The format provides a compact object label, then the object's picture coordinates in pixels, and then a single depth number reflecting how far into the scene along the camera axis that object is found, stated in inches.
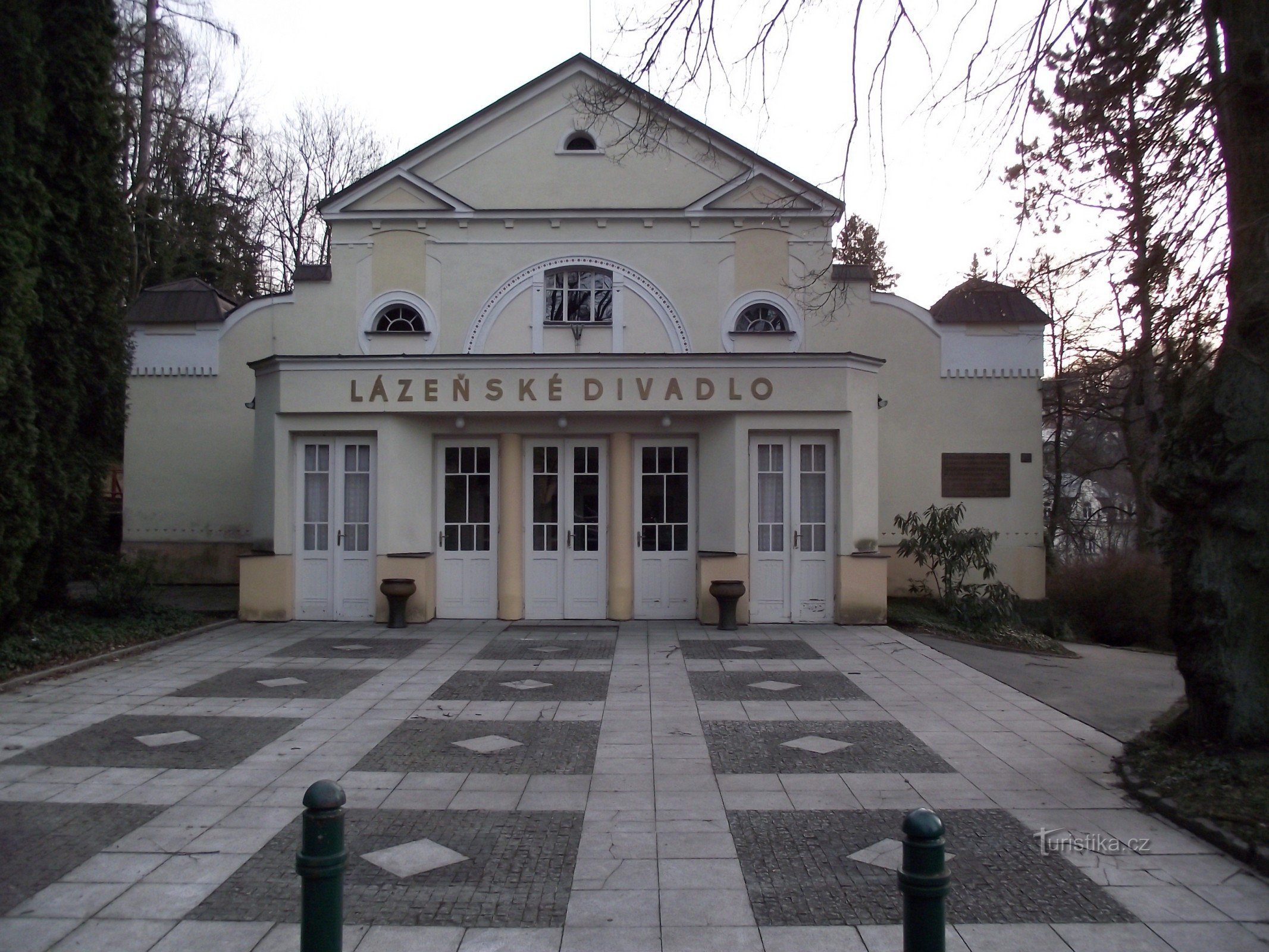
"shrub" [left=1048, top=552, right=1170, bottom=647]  620.1
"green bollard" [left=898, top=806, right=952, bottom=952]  120.0
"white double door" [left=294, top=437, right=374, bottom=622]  567.2
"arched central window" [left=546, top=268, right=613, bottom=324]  635.5
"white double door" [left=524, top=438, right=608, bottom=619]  578.9
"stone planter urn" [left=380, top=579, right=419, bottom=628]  534.0
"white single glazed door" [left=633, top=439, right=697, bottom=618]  578.6
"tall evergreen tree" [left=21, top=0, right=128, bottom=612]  450.6
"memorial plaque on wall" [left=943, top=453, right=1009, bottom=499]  639.8
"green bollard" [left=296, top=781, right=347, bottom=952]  125.6
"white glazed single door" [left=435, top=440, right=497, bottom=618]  581.0
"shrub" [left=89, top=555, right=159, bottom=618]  512.4
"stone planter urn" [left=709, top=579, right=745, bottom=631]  526.6
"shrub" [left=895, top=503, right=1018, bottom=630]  552.7
